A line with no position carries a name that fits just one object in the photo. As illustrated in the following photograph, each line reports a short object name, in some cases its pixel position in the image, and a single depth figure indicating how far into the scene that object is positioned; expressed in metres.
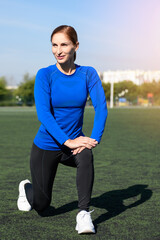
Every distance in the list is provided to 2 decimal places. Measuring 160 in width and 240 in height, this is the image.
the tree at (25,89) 99.38
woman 3.84
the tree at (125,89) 118.62
